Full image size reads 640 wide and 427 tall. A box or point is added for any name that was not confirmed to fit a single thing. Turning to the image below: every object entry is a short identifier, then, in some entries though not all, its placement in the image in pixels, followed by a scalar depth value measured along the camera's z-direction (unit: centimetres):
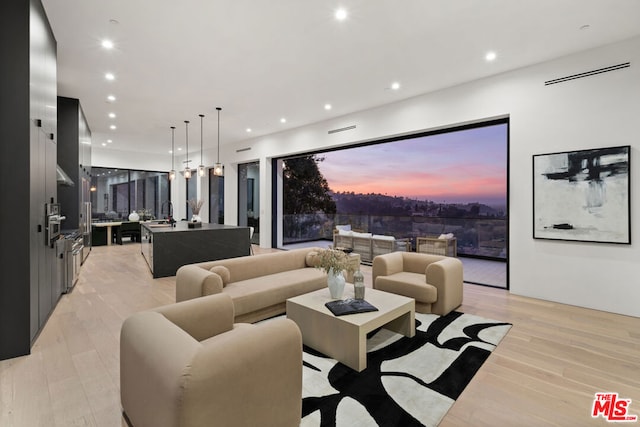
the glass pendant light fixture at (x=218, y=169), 703
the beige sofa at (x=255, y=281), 318
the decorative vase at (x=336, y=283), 310
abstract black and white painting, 381
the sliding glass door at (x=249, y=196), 969
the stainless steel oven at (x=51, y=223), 338
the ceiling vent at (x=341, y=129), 679
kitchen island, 564
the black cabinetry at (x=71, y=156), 600
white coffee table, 250
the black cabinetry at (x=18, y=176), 273
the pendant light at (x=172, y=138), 852
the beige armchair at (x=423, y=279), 366
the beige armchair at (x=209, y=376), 134
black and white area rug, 197
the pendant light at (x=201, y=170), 733
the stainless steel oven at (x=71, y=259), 461
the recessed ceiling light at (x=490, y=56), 412
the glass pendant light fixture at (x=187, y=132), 766
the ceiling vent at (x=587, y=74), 382
